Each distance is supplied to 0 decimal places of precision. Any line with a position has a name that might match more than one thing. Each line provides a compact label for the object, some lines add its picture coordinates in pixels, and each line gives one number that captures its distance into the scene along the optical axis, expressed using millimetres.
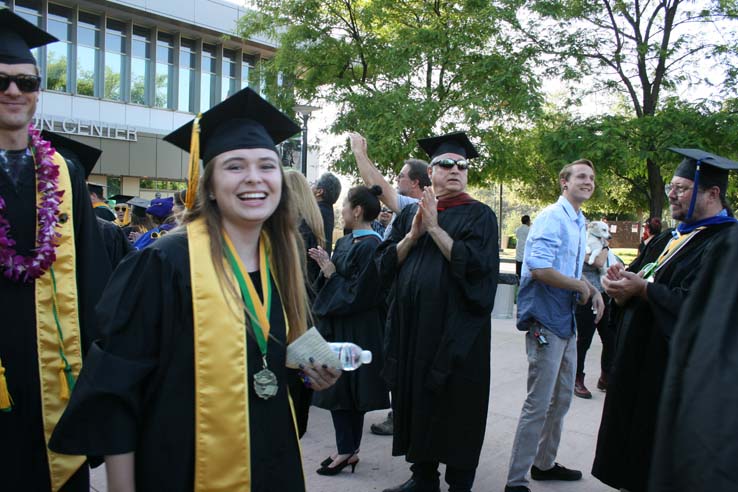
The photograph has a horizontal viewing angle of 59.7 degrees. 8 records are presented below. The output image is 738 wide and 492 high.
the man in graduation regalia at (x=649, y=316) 3705
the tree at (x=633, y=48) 11609
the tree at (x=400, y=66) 12750
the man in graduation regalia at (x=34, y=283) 2459
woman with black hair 4766
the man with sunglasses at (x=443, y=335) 3928
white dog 7488
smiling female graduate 1903
